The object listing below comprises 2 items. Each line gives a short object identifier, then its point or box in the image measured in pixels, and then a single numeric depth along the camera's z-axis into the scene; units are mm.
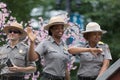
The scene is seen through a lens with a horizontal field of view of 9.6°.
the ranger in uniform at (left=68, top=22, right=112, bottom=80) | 8796
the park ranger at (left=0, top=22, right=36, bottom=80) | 8558
